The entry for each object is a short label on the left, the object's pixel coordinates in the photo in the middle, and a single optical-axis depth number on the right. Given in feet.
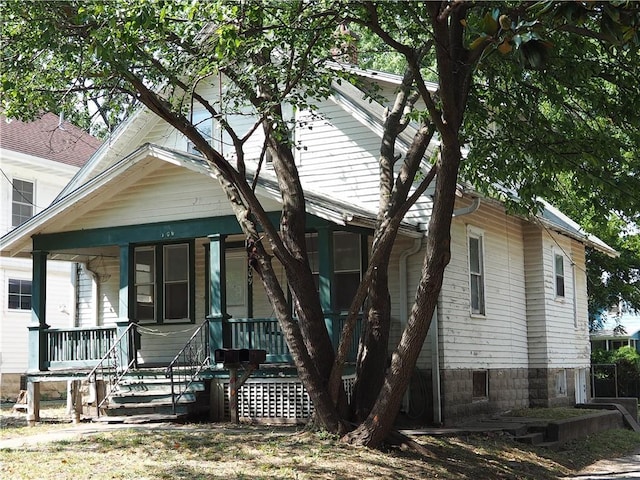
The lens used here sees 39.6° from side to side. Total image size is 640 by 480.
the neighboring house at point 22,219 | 87.92
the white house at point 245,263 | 55.72
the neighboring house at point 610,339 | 137.18
